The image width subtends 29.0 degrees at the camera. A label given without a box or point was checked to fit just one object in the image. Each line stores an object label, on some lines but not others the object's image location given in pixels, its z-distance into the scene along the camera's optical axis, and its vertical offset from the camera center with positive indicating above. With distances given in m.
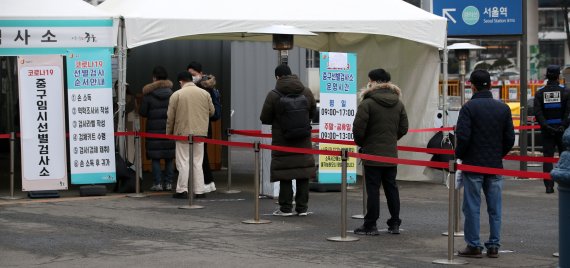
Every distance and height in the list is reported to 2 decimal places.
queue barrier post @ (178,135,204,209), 14.40 -0.97
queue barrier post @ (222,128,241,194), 16.54 -1.18
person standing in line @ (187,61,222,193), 16.14 +0.20
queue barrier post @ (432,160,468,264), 9.89 -1.06
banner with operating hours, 15.80 +0.08
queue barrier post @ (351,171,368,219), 13.21 -1.31
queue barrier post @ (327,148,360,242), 11.40 -1.06
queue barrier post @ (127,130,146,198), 15.65 -0.91
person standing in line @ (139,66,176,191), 16.25 -0.12
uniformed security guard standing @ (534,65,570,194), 16.17 -0.15
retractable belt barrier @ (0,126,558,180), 9.83 -0.57
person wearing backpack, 13.35 -0.37
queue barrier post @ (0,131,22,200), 15.17 -0.91
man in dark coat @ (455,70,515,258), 10.23 -0.45
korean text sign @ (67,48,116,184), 15.45 -0.15
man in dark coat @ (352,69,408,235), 11.77 -0.36
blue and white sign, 19.41 +1.53
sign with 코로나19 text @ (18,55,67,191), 15.09 -0.24
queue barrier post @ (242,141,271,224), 12.71 -1.04
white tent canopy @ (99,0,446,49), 15.71 +1.26
